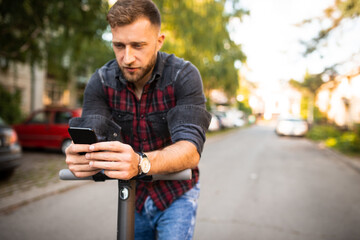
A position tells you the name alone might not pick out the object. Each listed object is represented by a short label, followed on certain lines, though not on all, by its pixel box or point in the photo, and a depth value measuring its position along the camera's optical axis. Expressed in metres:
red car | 9.07
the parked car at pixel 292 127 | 21.81
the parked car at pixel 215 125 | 23.44
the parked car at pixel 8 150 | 5.33
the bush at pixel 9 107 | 14.63
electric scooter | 1.18
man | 1.31
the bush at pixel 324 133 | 17.31
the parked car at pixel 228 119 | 28.18
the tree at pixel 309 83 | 13.81
